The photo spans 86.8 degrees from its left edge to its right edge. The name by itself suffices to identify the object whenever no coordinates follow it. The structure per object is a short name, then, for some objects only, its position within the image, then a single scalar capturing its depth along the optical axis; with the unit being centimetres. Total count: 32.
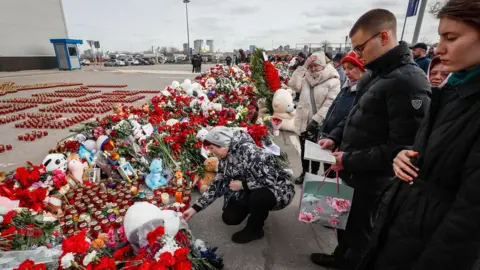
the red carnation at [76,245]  143
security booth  2038
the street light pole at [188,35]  3578
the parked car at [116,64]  3591
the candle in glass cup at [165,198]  277
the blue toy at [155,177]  314
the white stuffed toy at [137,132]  350
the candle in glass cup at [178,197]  274
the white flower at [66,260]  139
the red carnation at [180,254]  146
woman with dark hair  82
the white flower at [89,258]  145
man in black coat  138
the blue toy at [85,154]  322
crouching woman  214
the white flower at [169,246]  155
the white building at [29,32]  1855
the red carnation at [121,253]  160
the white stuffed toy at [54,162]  286
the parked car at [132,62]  3831
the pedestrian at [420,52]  504
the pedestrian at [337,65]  450
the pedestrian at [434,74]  243
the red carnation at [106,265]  141
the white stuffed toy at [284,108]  550
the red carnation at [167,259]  141
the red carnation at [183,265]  143
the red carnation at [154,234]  155
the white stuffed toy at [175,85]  634
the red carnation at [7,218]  181
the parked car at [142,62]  3909
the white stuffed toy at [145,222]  170
